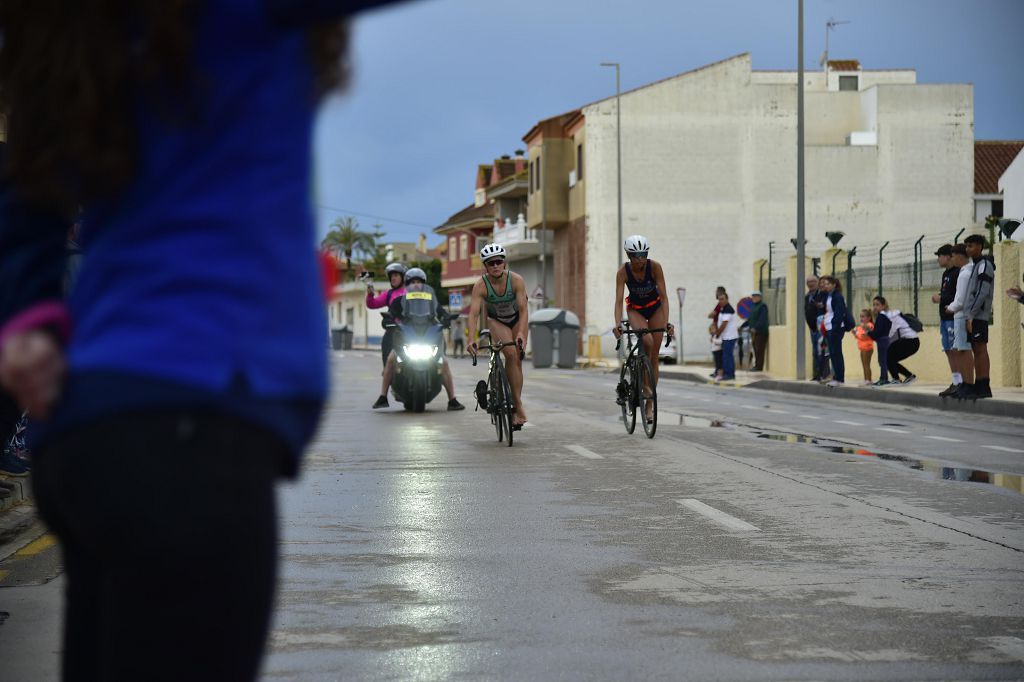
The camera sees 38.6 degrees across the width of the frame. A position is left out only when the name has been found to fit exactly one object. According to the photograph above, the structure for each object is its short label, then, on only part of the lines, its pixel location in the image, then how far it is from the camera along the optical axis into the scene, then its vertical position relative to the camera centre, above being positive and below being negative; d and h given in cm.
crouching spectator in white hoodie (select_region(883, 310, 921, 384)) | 2553 -30
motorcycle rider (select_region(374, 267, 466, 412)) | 1864 -44
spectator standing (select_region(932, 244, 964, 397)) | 2020 +3
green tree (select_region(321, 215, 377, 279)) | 11938 +724
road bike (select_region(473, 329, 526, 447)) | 1384 -67
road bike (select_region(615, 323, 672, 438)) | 1432 -59
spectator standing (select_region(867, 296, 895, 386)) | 2531 -17
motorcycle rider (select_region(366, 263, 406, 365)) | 1895 +44
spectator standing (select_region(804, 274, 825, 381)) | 2708 +21
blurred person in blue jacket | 184 +2
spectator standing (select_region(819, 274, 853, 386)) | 2584 +4
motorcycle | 1850 -29
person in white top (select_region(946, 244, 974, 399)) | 1934 +34
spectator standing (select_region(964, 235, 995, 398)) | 1920 +35
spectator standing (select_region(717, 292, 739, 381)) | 3100 -17
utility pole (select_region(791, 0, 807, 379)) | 2978 +259
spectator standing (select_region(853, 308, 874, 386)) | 2628 -29
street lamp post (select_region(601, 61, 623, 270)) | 4946 +676
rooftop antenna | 5982 +1136
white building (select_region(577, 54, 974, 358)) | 5419 +565
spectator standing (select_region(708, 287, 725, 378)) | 3219 -42
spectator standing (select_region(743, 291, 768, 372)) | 3291 -7
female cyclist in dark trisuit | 1442 +33
